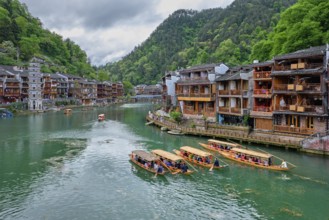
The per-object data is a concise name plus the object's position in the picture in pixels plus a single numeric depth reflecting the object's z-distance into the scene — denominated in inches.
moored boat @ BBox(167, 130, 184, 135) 2342.5
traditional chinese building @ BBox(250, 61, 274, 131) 1921.8
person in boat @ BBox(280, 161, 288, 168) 1352.1
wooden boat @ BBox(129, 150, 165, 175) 1390.0
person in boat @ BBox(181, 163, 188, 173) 1362.6
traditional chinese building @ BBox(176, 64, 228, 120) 2465.6
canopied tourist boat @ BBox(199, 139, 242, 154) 1696.4
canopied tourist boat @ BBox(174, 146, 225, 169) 1468.8
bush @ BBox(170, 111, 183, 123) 2518.5
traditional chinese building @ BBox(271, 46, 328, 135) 1635.1
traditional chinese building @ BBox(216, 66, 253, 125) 2110.0
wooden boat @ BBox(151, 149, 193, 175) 1365.7
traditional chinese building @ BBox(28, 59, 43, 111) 4718.3
